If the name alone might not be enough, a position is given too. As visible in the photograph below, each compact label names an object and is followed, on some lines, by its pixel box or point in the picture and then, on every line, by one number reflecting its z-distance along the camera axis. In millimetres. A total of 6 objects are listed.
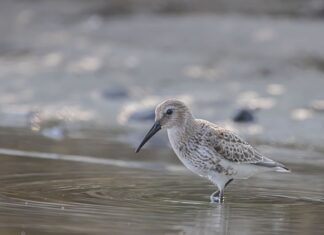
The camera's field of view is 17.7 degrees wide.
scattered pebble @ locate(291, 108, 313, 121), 15608
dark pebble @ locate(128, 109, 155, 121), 15818
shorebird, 10141
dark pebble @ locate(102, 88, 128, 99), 17047
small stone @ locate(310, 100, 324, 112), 15843
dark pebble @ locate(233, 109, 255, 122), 15508
